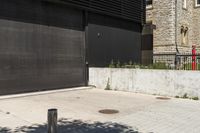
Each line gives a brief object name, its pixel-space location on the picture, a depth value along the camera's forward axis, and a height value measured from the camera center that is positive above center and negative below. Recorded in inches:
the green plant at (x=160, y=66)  570.9 -6.8
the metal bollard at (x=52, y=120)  180.7 -35.2
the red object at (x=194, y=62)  527.1 +0.8
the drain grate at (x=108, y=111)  373.5 -61.9
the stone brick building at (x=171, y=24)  885.2 +117.8
